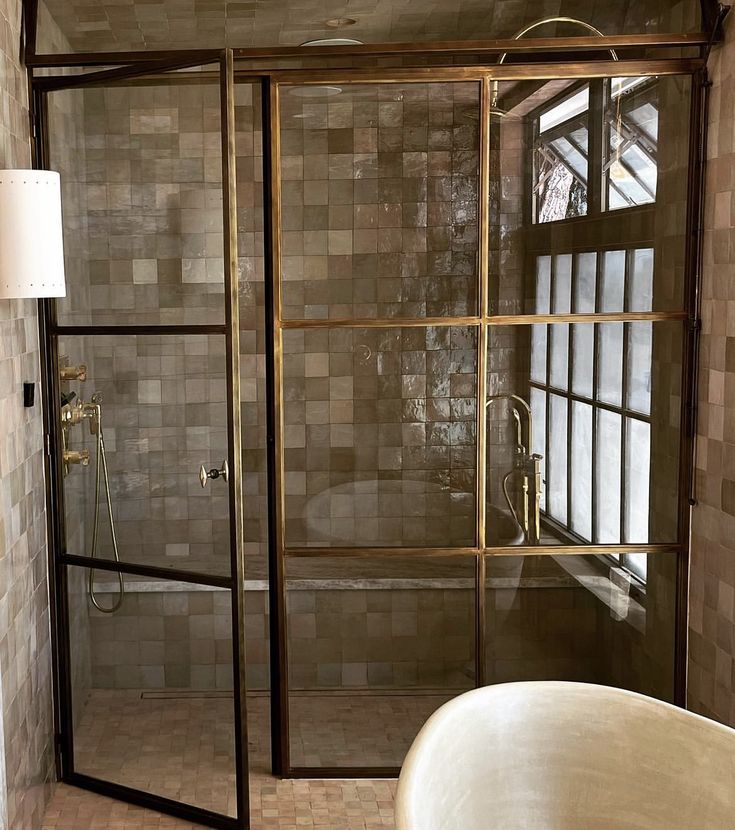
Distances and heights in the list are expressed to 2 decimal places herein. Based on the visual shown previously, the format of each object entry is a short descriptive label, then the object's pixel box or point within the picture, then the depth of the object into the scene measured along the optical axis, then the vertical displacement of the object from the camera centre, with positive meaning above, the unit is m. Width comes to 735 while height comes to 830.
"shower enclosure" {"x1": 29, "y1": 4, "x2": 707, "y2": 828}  2.66 -0.21
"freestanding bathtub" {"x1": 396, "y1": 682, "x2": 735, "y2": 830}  1.93 -0.97
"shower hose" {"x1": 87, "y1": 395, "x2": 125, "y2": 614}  2.75 -0.52
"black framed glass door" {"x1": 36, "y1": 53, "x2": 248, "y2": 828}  2.60 -0.33
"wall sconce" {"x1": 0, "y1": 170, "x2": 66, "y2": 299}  2.22 +0.24
